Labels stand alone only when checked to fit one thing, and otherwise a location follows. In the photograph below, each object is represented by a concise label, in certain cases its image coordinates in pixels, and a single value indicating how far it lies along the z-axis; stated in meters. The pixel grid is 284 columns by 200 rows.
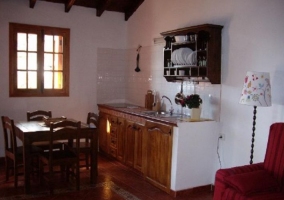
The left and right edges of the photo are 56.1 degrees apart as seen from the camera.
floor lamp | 2.55
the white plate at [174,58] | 3.61
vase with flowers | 3.28
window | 4.19
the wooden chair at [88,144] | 3.63
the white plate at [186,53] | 3.46
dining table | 3.07
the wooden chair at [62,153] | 3.07
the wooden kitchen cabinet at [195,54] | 3.19
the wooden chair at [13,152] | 3.23
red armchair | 2.18
